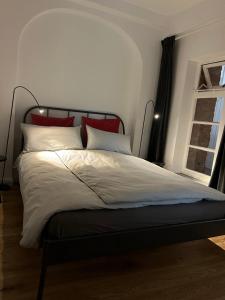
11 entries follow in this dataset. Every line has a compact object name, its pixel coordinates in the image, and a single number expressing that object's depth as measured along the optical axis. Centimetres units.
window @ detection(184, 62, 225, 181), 329
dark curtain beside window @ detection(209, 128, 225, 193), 281
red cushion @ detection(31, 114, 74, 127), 324
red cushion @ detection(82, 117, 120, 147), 355
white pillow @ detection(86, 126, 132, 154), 329
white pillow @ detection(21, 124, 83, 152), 296
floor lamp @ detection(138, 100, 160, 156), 391
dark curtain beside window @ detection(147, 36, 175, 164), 371
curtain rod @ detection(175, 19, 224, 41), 307
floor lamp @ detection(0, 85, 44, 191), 310
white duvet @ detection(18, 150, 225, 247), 154
